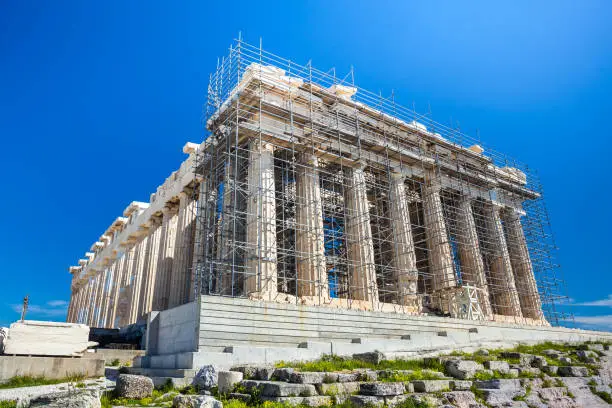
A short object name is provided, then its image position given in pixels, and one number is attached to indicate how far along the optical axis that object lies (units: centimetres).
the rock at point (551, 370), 1339
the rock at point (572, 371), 1324
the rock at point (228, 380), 1093
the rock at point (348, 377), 1058
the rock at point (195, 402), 879
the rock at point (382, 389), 930
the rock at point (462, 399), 966
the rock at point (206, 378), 1153
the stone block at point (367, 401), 894
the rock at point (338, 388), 995
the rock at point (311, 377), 1014
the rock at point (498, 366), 1259
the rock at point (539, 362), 1391
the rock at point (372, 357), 1399
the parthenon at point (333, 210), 2427
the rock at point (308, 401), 921
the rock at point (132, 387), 1087
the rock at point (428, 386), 1012
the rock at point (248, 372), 1202
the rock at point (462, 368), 1180
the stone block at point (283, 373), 1062
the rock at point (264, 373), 1128
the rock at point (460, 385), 1055
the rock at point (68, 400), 794
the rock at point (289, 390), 957
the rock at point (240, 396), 996
